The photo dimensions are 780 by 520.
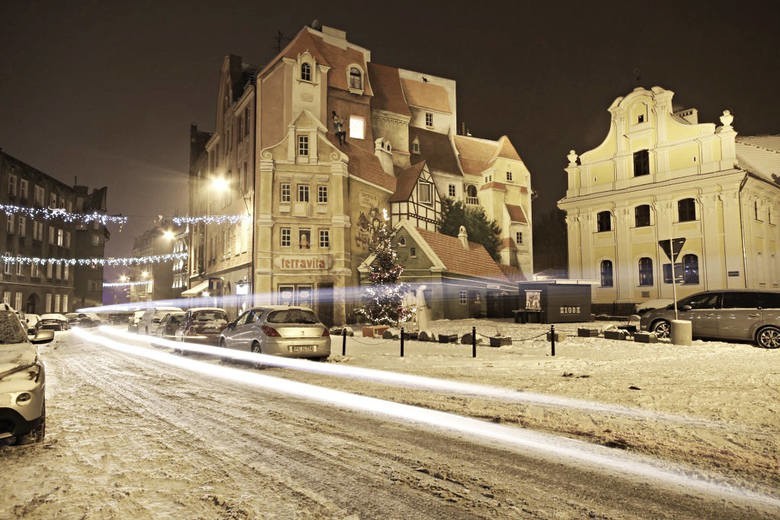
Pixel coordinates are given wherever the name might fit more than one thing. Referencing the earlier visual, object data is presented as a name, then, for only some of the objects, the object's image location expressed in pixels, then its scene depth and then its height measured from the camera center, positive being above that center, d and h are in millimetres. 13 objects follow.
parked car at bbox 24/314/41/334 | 33312 -1369
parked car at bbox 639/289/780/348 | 15477 -688
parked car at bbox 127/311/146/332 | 36369 -1811
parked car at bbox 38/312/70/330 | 34878 -1654
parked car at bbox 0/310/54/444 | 5168 -1007
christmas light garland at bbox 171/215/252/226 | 35597 +5691
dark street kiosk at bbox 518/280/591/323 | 28453 -307
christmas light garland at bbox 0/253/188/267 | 41688 +3411
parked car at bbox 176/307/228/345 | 17766 -977
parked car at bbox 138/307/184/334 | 24828 -962
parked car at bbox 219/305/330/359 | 12414 -906
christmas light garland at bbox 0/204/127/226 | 32750 +5331
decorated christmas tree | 27938 +472
